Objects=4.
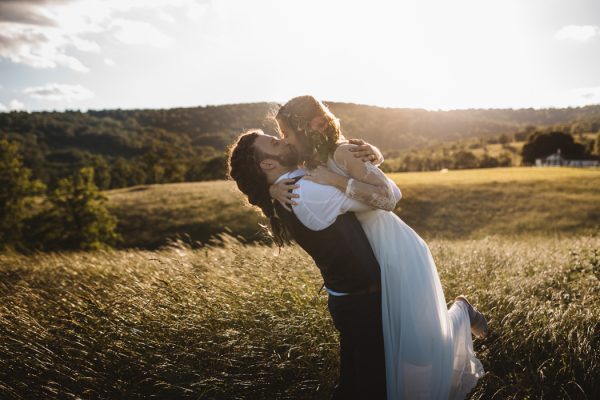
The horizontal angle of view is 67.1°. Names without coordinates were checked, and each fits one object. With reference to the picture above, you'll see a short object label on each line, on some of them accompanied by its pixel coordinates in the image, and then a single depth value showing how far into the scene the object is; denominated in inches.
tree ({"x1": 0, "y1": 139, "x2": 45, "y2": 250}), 1238.6
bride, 124.2
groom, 118.4
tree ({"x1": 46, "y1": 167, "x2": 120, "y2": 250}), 1203.2
